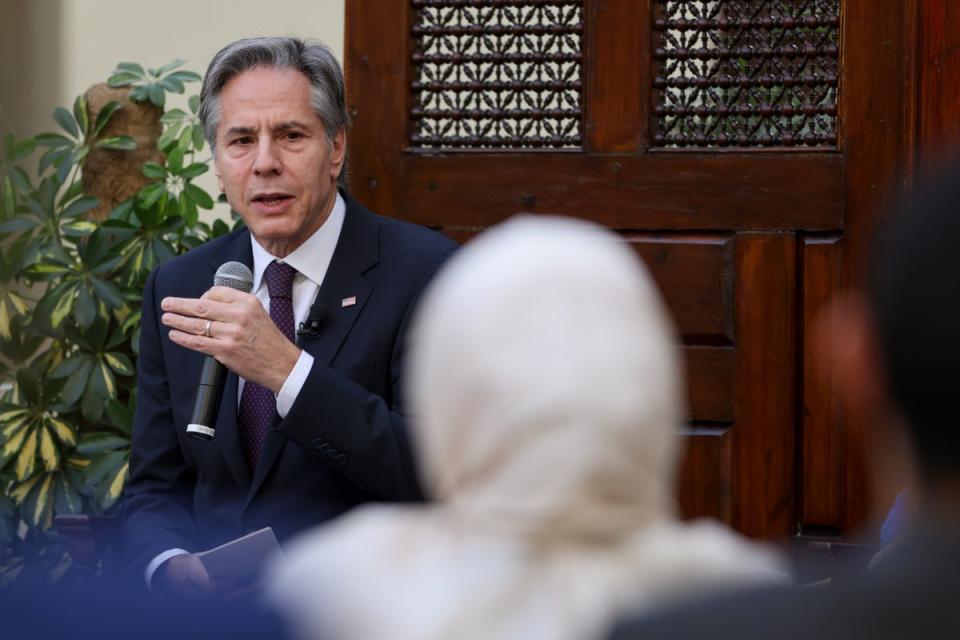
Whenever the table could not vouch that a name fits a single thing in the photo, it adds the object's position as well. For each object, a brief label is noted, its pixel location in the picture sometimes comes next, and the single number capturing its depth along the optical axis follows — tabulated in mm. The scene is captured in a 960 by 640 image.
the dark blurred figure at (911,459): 3450
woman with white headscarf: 4017
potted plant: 7621
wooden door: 7164
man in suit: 6749
